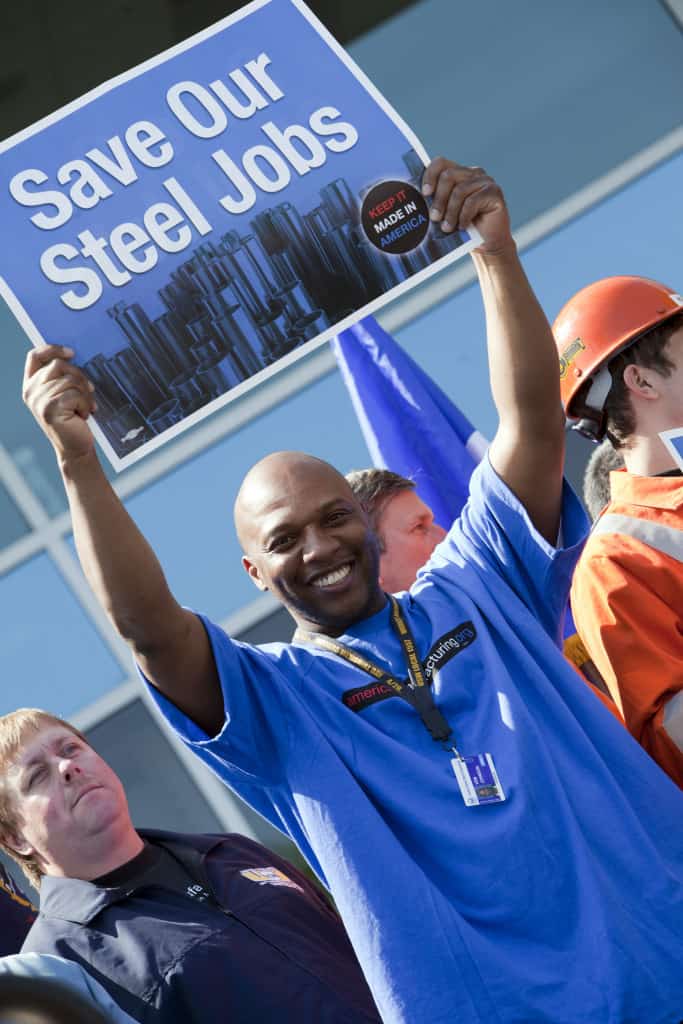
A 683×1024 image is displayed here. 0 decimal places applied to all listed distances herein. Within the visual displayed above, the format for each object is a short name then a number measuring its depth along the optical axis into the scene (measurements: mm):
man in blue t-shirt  4145
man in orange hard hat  5219
